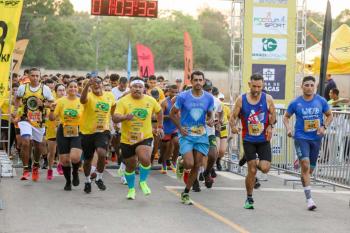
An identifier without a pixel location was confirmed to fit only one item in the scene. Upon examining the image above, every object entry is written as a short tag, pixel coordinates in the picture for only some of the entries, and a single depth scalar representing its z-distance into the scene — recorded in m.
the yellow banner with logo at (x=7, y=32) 10.51
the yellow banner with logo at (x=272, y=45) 19.06
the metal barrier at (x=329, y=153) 14.10
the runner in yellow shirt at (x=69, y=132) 13.32
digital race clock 21.34
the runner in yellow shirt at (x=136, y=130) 12.05
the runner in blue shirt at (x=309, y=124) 11.95
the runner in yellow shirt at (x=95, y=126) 12.99
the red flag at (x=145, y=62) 26.66
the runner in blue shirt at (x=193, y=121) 11.90
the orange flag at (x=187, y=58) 23.05
